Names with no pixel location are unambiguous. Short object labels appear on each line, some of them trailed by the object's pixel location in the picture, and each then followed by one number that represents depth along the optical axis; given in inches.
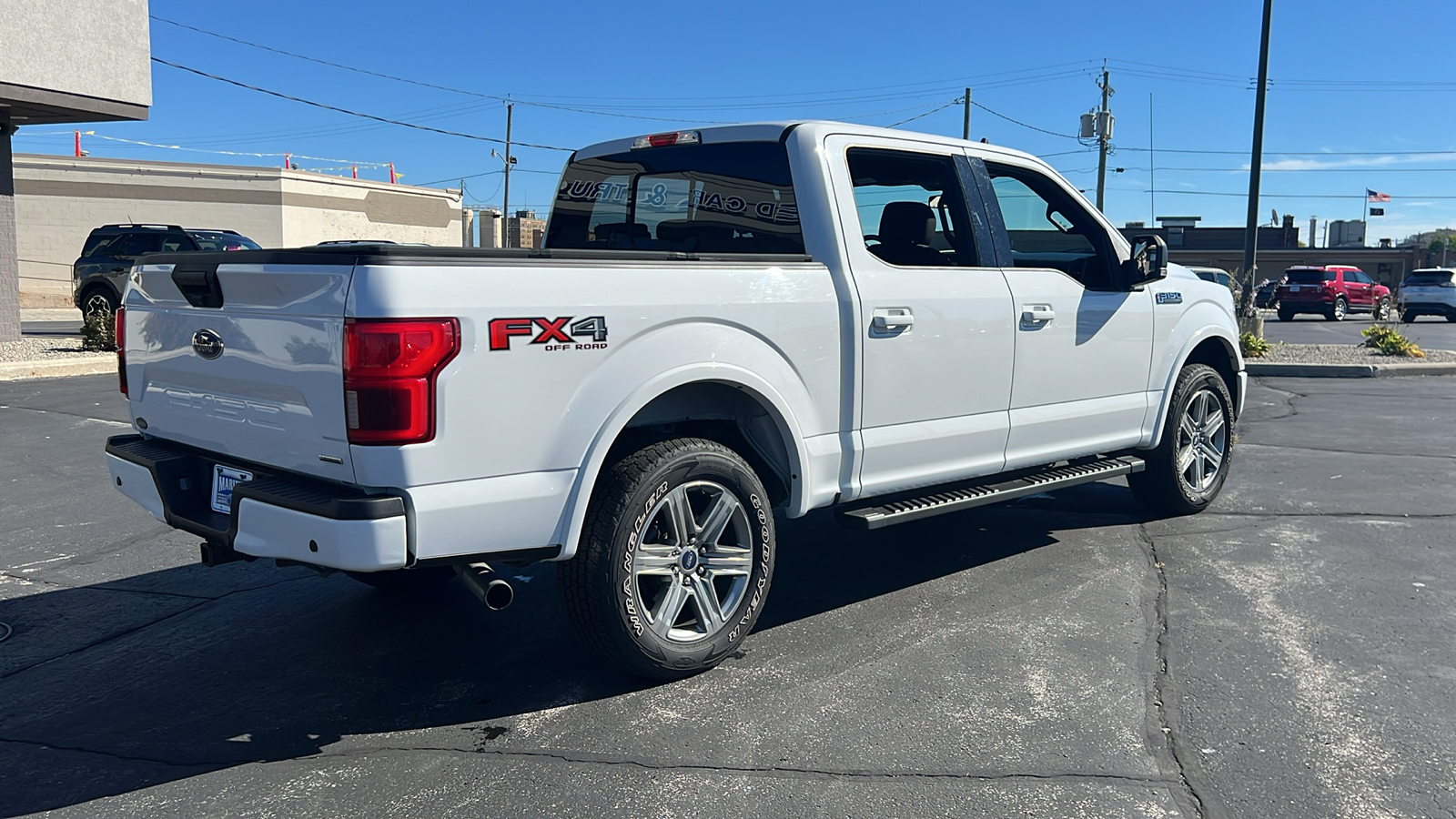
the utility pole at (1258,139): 734.5
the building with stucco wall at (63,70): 581.6
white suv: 1312.7
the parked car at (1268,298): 1476.9
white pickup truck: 134.4
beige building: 1469.0
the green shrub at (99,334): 610.2
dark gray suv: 753.0
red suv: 1363.2
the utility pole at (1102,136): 1643.7
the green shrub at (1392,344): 681.6
